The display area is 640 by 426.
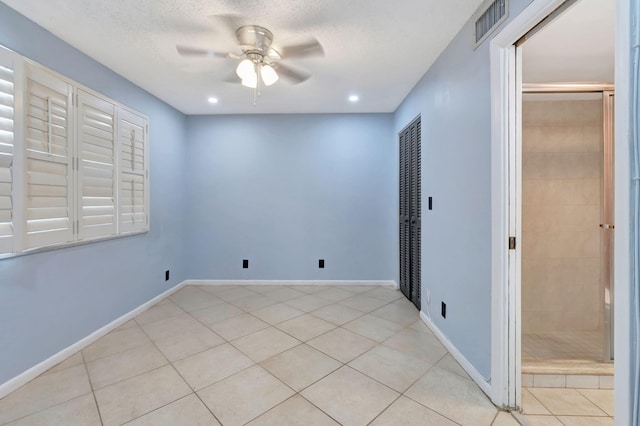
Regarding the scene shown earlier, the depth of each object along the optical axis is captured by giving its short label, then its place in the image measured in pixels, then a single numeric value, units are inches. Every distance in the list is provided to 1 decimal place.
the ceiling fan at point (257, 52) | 72.4
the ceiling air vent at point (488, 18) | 57.3
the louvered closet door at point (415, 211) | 111.1
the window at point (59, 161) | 63.9
